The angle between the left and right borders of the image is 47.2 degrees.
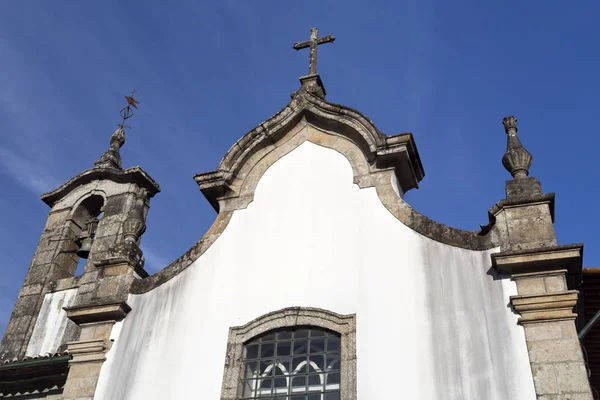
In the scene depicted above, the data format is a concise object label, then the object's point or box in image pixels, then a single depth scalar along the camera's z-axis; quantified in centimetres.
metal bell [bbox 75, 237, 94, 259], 1078
